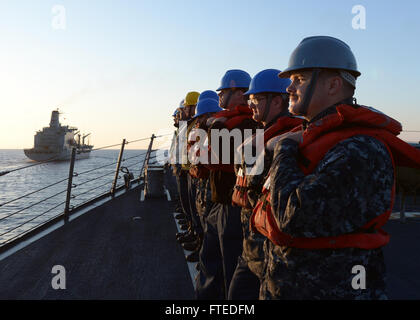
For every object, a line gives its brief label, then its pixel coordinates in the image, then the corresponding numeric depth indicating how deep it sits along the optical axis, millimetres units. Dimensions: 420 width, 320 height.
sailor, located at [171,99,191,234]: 5828
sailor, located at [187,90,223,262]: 3631
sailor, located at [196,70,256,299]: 2699
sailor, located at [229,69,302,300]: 2031
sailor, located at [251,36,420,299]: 1226
